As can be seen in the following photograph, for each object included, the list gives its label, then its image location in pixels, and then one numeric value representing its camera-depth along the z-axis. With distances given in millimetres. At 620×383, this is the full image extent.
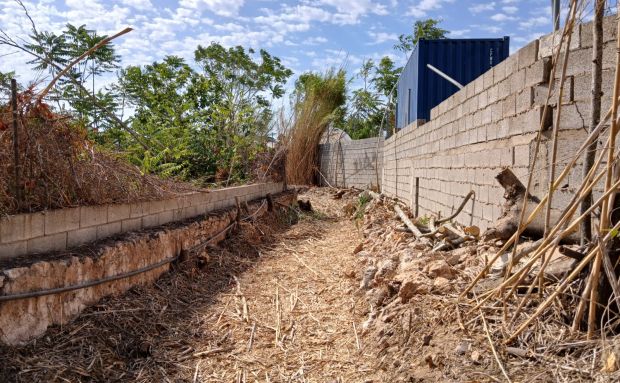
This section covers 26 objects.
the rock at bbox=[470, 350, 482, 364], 2527
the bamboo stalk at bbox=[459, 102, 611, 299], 2250
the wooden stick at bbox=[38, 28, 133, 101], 3608
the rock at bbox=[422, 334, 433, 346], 2996
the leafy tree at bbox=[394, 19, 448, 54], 19891
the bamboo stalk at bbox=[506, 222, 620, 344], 2267
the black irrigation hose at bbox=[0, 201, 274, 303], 2986
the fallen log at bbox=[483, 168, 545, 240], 3630
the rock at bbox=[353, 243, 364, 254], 6734
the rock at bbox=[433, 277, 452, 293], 3467
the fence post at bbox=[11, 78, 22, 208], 3453
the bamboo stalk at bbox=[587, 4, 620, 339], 2162
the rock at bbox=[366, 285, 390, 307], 4078
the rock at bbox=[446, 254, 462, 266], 4021
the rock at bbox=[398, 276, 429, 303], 3645
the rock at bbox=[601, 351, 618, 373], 2088
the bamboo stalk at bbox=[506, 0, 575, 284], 2394
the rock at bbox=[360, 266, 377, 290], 4672
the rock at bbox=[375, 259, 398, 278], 4598
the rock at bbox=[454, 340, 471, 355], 2641
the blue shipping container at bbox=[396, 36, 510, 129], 8602
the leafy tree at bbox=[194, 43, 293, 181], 9672
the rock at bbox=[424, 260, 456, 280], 3703
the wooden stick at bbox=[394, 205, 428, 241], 5629
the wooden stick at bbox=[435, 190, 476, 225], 5008
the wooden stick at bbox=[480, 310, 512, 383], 2311
